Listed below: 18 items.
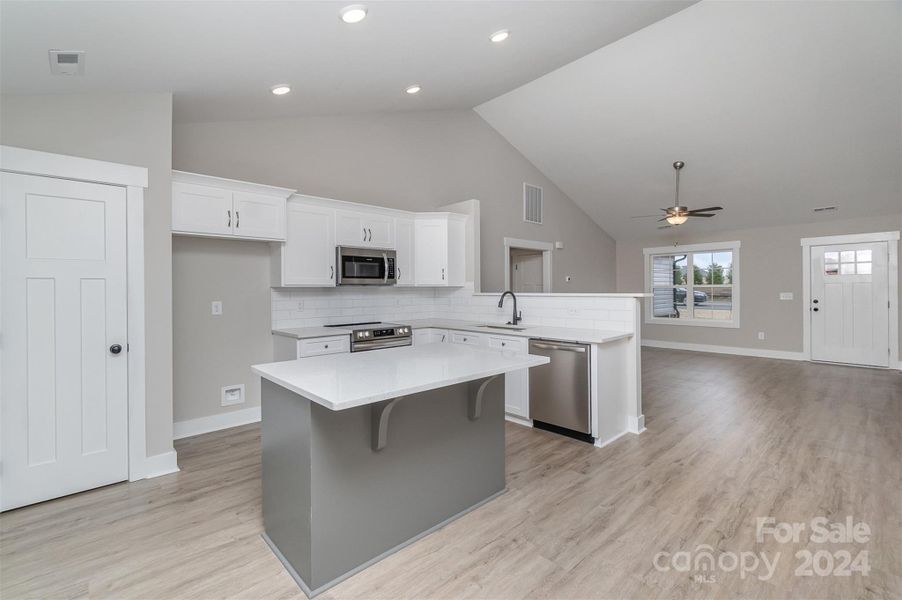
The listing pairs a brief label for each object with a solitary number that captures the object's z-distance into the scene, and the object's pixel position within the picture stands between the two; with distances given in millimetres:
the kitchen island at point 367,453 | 1784
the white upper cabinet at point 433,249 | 5148
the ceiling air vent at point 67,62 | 2126
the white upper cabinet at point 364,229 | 4410
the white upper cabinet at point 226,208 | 3266
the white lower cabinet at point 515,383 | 3830
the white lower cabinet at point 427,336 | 4809
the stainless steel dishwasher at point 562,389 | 3406
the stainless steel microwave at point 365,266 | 4316
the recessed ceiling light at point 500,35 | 3211
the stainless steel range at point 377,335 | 4121
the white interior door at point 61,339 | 2426
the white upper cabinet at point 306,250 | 4000
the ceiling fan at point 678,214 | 5289
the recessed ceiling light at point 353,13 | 2283
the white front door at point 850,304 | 6355
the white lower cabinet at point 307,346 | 3790
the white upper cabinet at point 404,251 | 4953
